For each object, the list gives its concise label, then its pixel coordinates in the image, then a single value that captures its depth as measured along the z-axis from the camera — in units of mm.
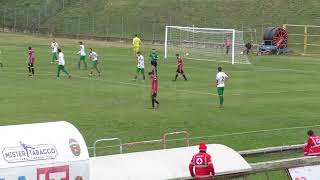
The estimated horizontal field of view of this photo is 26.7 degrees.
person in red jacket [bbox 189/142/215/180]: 14516
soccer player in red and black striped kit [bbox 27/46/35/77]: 42009
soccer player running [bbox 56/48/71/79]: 40312
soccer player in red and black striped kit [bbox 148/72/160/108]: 29258
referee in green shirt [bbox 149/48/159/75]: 40569
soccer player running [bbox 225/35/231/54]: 61344
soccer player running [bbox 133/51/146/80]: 40375
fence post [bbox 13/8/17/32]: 97125
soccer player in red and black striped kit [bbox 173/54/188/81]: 40556
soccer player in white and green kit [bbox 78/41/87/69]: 46372
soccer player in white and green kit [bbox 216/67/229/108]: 30672
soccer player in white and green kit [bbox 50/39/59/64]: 50088
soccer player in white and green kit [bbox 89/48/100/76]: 43184
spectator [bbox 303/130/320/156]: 19170
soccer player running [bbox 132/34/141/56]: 58231
